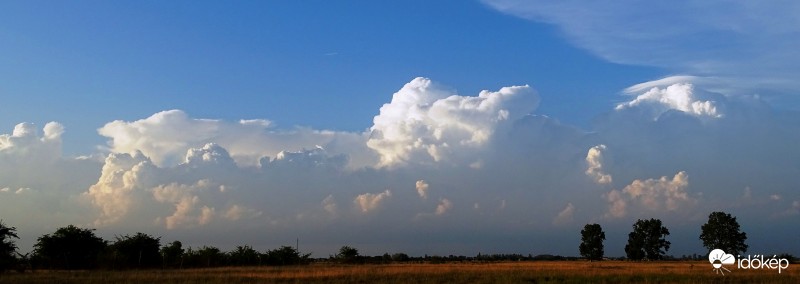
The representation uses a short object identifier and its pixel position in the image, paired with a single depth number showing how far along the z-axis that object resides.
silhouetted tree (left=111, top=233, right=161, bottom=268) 79.75
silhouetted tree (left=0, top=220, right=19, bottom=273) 59.38
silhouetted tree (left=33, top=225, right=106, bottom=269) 74.81
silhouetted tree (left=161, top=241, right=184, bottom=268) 81.86
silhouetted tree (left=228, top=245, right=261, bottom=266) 90.69
